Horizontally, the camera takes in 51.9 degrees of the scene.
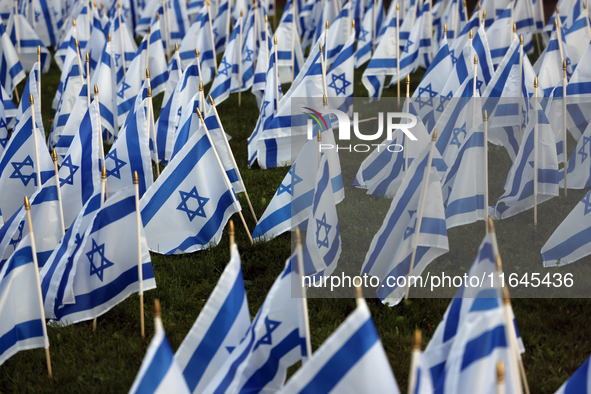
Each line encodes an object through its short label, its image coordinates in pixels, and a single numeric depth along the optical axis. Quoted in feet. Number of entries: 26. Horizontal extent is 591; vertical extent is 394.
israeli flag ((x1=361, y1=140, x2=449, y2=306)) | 17.29
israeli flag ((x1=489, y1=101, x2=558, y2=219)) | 21.81
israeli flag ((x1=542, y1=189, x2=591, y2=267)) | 18.74
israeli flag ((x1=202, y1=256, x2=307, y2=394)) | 12.57
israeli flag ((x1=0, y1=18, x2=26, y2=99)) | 34.47
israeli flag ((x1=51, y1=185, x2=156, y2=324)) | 16.25
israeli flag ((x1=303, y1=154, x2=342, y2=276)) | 18.15
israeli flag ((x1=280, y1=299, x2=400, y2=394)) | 10.57
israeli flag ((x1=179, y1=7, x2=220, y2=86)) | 35.91
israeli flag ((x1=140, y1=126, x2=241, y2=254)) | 20.17
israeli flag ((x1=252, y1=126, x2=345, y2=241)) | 20.20
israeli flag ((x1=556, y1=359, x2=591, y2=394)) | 11.51
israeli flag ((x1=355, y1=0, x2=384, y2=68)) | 39.78
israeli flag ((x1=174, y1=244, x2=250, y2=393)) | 12.73
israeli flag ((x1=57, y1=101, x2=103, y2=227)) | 20.61
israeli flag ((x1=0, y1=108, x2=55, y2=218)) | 22.40
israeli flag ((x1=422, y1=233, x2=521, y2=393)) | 10.66
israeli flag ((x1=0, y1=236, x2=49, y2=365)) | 14.97
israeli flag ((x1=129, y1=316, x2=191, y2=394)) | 10.43
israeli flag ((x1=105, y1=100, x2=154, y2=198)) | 21.21
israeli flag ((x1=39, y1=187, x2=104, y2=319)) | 16.58
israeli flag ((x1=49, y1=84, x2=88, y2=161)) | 25.82
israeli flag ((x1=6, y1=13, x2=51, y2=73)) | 39.45
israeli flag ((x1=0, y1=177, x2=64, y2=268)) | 18.28
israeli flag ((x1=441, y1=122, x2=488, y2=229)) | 19.27
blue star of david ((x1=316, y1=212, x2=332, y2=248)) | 18.22
